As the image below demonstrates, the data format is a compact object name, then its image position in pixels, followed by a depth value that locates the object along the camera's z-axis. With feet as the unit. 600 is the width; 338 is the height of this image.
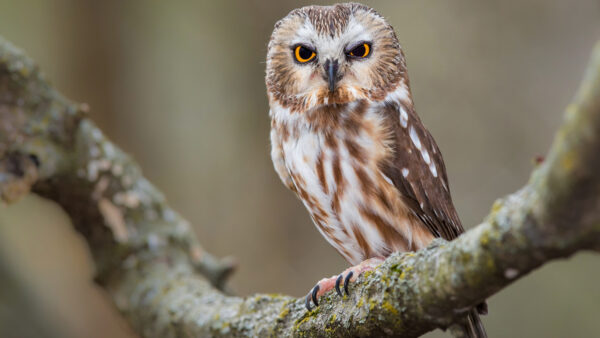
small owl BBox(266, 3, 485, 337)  17.84
